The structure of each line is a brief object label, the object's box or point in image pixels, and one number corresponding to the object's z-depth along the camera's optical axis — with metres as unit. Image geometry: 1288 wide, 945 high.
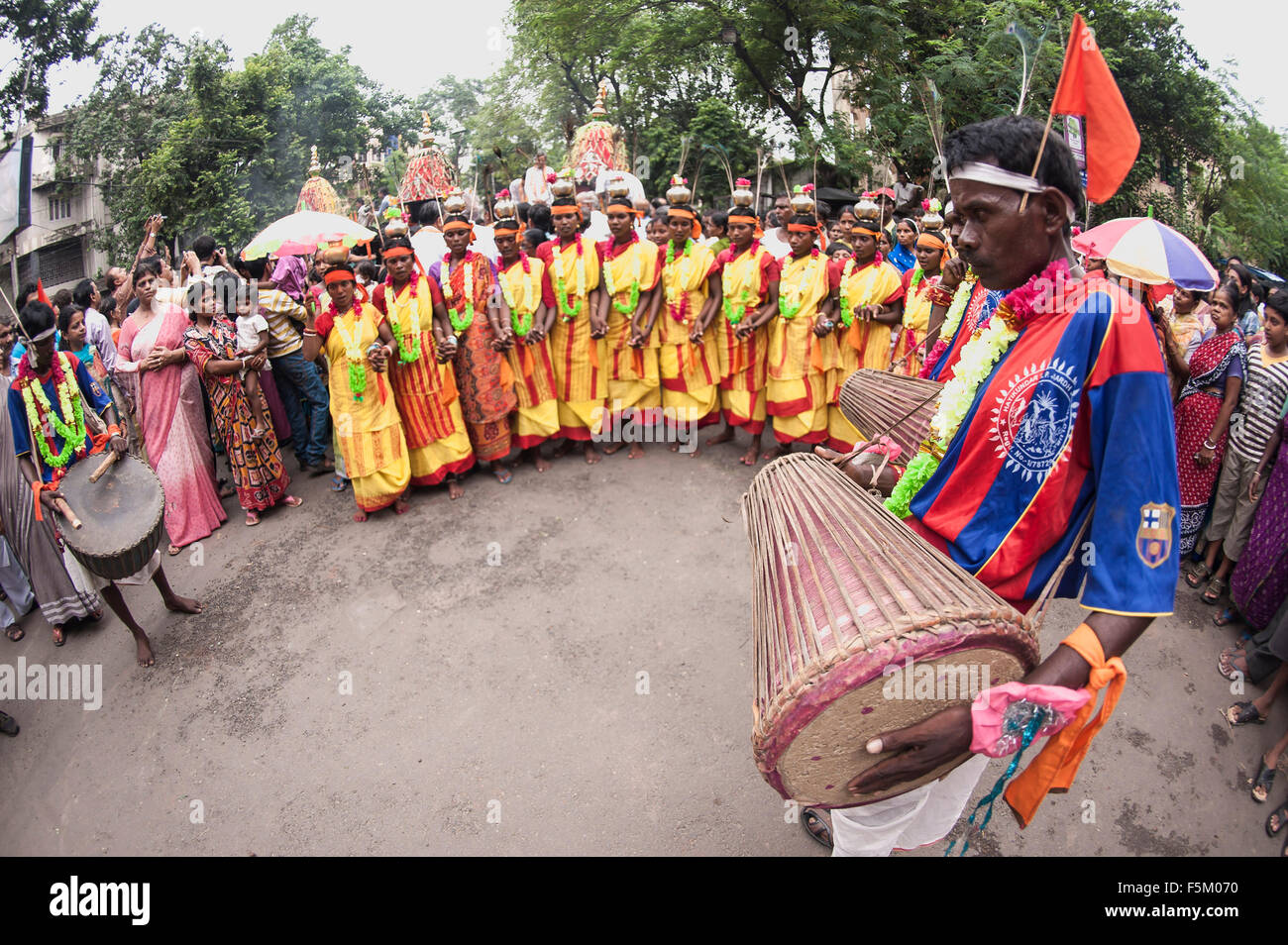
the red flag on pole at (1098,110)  1.75
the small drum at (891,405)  2.71
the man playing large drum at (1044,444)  1.56
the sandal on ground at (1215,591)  4.70
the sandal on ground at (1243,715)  3.75
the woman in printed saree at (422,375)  5.74
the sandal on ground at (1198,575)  4.88
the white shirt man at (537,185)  13.07
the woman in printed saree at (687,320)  6.41
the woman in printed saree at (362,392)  5.53
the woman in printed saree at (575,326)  6.28
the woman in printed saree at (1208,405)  4.61
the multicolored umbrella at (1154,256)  4.16
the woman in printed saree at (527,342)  6.20
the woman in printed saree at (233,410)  5.71
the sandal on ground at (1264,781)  3.36
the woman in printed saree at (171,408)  5.68
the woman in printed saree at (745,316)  6.20
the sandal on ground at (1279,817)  3.19
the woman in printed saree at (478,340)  5.96
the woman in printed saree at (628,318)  6.36
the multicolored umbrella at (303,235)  6.63
